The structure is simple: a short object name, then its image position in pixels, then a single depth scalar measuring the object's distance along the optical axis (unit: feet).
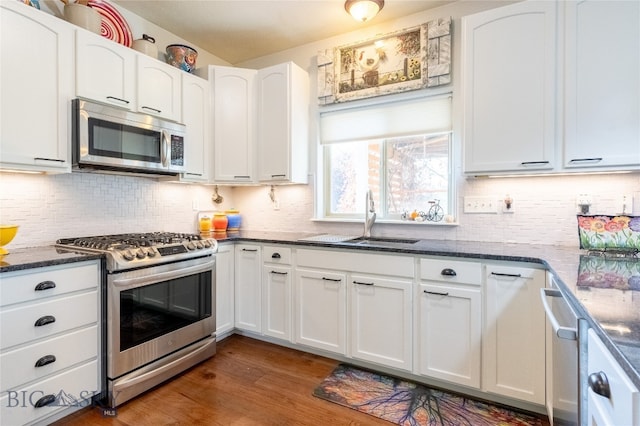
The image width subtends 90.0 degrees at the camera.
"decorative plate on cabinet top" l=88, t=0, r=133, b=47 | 7.69
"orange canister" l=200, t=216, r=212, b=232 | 10.39
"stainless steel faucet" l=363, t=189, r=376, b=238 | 8.95
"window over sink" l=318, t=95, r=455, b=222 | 8.66
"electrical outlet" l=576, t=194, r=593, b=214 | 6.81
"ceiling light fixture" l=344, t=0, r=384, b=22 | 7.57
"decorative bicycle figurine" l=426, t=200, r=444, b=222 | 8.55
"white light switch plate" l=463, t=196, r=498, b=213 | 7.76
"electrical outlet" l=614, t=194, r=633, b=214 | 6.48
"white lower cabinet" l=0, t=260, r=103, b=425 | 5.07
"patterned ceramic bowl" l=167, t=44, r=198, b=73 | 9.16
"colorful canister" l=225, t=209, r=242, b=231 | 11.23
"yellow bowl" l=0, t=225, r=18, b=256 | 5.92
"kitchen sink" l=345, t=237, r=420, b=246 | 8.04
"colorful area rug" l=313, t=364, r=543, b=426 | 5.88
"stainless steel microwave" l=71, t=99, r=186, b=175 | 6.58
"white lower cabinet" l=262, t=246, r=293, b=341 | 8.47
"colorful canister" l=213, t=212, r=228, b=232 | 10.59
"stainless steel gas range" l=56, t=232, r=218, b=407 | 6.19
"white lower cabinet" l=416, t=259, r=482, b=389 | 6.31
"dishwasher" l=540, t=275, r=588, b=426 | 3.34
